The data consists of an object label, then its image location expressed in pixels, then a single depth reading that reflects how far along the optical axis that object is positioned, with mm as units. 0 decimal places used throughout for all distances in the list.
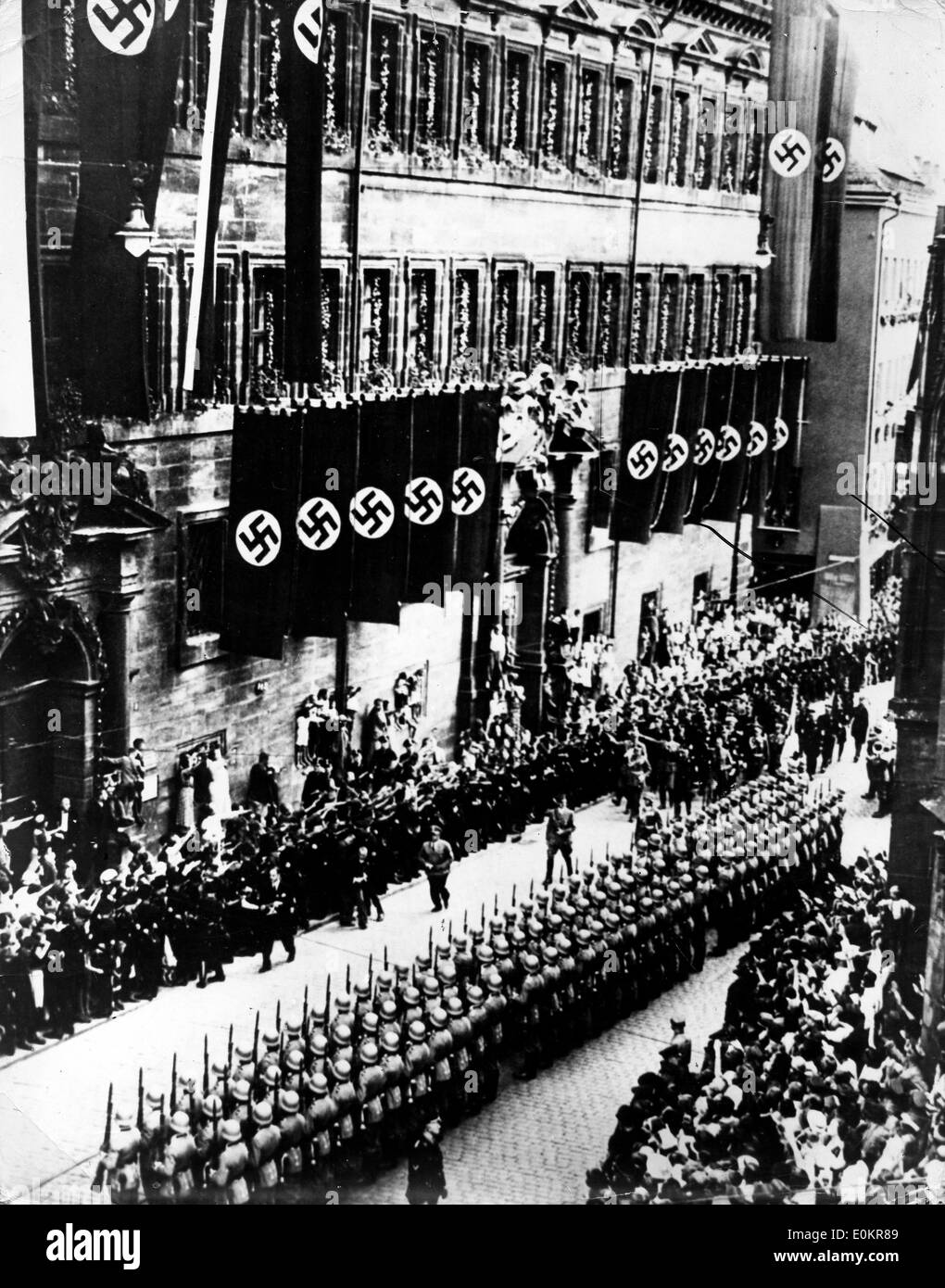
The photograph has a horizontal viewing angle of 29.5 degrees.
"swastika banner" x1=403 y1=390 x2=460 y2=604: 20359
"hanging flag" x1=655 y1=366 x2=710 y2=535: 22312
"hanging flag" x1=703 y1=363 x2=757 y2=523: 22219
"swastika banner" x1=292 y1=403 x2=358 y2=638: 19297
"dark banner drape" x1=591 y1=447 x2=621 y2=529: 22203
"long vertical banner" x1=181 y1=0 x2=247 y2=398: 17516
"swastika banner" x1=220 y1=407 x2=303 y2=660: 18844
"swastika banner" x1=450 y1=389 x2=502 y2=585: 20969
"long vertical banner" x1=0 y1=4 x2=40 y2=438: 16391
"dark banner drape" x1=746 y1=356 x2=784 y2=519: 21969
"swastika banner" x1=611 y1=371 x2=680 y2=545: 22172
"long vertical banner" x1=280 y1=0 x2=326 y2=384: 18297
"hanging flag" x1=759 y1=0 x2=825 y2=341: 20088
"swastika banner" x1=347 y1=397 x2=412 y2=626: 19766
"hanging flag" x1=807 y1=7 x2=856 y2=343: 19719
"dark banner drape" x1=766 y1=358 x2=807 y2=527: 21797
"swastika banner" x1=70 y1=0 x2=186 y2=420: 16781
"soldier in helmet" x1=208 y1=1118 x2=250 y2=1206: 15234
